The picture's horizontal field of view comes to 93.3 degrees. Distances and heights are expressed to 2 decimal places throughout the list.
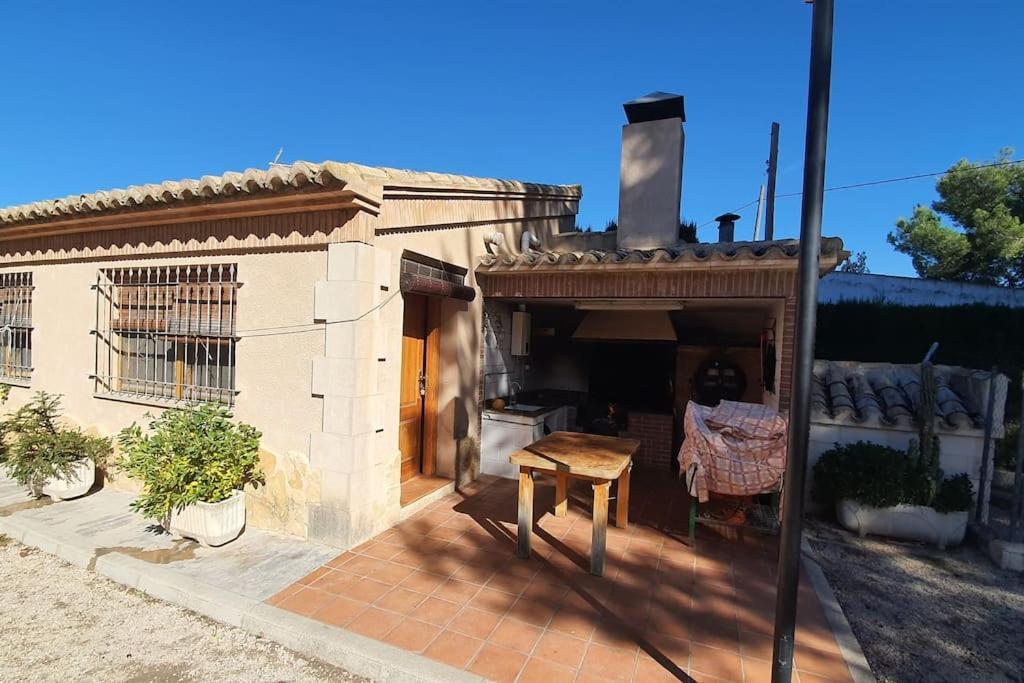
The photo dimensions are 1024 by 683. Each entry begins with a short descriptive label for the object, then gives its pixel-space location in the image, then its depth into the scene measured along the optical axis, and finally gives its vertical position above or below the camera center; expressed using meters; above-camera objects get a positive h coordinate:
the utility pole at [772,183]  13.36 +4.44
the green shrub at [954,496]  5.52 -1.70
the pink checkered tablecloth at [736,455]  4.92 -1.21
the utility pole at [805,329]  2.47 +0.06
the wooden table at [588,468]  4.51 -1.32
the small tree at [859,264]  24.67 +4.13
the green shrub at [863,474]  5.65 -1.56
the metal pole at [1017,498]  5.24 -1.60
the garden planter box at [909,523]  5.56 -2.07
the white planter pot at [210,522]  4.75 -2.08
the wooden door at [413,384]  6.50 -0.85
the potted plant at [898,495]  5.57 -1.74
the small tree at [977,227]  16.31 +4.31
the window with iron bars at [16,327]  7.49 -0.37
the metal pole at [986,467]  5.82 -1.45
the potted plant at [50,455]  5.79 -1.82
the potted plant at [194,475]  4.73 -1.62
